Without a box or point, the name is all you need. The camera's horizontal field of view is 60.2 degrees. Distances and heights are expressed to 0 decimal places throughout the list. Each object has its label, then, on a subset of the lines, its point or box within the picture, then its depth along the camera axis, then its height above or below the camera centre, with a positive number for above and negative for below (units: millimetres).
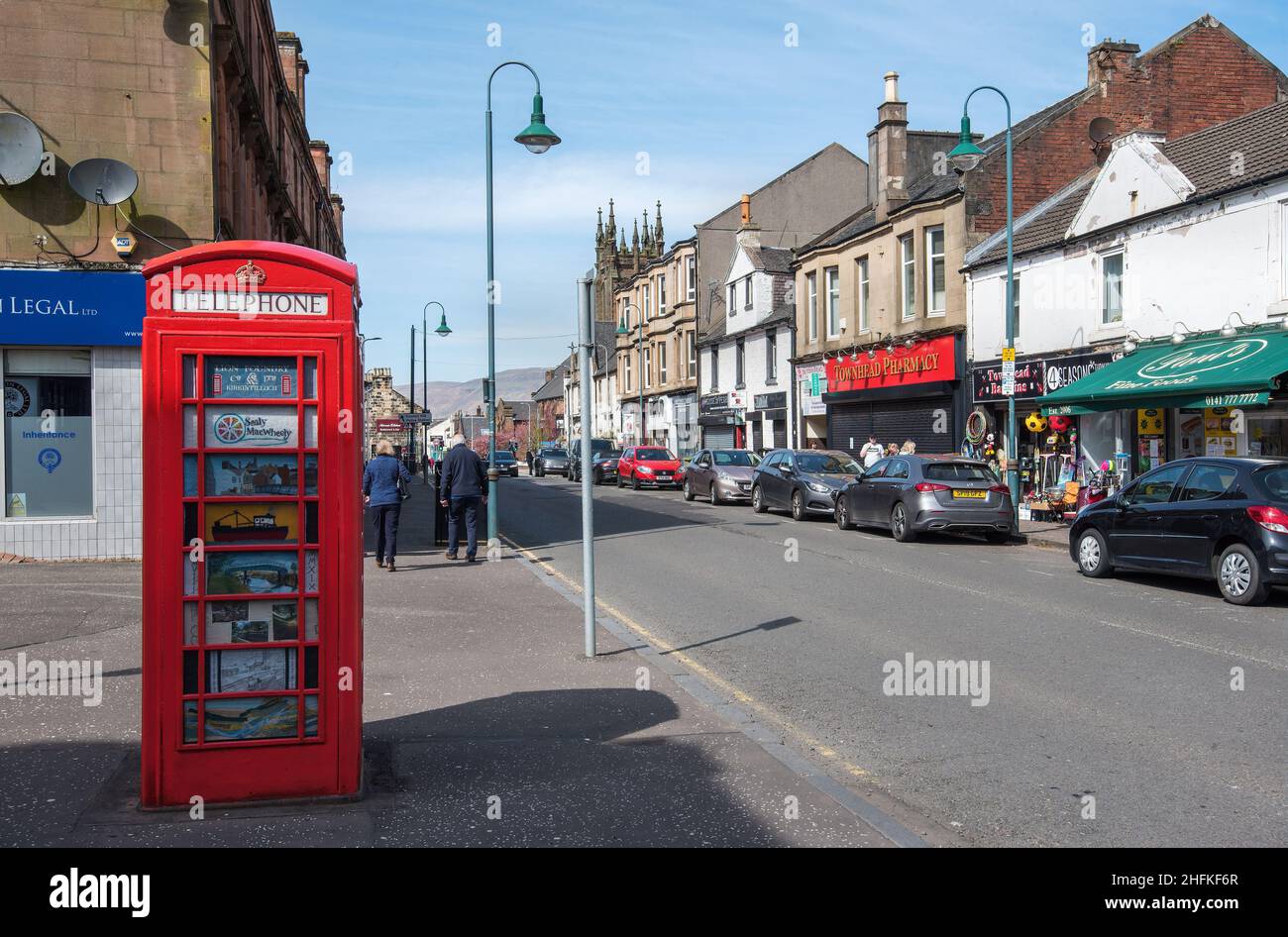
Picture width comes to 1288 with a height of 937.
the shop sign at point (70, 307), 14961 +2103
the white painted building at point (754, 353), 42500 +4388
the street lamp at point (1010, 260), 20203 +3955
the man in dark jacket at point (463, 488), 15953 -401
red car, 41312 -307
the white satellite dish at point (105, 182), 14781 +3740
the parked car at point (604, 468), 46938 -374
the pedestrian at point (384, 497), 14758 -490
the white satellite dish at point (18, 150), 14719 +4157
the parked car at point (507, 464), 58906 -188
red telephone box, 4965 -289
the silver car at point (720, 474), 30312 -435
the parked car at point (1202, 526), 11578 -796
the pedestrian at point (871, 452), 30781 +175
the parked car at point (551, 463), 59125 -145
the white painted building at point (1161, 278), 18422 +3438
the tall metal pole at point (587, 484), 8273 -194
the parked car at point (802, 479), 24016 -472
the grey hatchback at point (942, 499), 18922 -709
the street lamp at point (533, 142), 16844 +4892
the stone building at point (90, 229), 15102 +3224
